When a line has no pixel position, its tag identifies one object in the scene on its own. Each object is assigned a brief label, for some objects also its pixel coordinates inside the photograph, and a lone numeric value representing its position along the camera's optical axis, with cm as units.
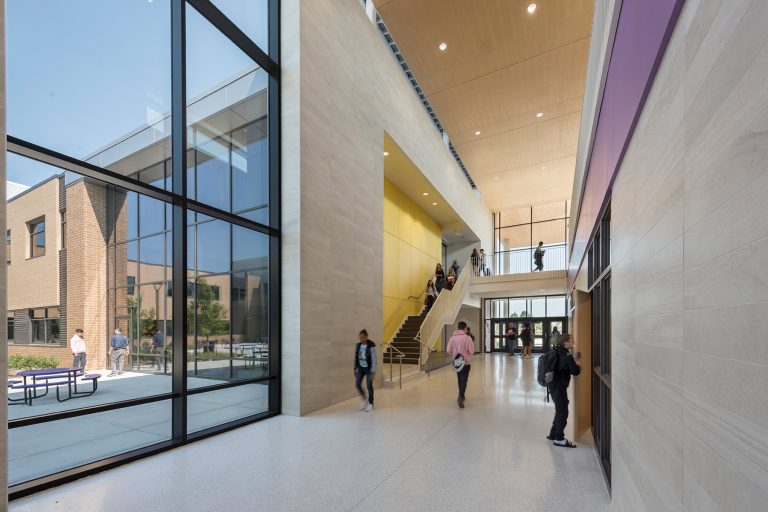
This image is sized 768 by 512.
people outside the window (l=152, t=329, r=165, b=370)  907
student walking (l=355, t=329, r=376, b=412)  761
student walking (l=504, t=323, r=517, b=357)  1920
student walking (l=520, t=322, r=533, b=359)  1842
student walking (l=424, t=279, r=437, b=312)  1666
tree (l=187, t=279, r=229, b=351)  678
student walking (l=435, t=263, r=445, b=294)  1784
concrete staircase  1297
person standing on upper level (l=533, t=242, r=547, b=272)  1880
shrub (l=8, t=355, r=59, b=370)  460
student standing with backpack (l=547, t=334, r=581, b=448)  532
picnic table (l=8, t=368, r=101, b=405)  561
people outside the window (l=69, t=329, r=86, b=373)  803
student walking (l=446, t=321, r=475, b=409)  777
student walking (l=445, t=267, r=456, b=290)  1742
